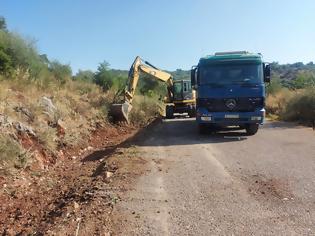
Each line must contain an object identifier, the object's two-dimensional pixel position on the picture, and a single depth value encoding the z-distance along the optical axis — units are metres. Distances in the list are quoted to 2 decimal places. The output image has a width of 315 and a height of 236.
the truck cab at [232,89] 9.90
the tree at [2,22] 20.32
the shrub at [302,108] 14.82
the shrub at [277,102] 20.30
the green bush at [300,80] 24.45
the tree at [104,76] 25.45
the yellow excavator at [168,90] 15.54
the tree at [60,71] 17.79
